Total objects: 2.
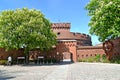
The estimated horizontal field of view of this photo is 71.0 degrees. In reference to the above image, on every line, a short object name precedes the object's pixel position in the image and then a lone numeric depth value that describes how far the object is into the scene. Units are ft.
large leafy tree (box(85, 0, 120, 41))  35.10
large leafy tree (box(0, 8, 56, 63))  39.59
